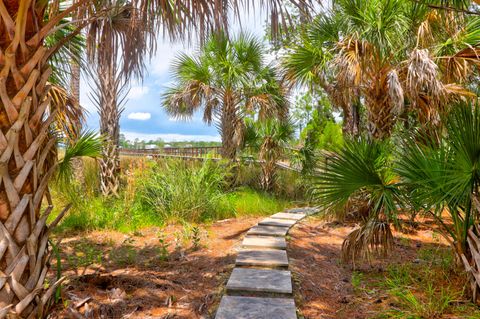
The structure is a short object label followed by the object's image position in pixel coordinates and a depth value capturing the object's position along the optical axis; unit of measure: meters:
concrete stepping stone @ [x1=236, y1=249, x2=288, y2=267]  4.10
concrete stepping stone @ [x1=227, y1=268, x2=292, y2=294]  3.35
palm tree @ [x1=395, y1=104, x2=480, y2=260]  2.96
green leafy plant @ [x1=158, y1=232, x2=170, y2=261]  4.55
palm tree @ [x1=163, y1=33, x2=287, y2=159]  9.68
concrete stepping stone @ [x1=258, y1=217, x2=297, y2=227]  6.39
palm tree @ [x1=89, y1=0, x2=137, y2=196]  7.87
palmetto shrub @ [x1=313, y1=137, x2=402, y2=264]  3.60
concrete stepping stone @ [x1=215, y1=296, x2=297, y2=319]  2.82
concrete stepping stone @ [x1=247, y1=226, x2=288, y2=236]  5.65
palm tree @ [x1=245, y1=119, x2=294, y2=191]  10.28
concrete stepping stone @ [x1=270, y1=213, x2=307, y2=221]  7.16
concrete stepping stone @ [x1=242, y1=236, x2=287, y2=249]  4.90
